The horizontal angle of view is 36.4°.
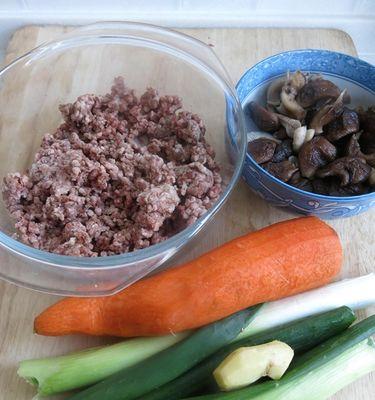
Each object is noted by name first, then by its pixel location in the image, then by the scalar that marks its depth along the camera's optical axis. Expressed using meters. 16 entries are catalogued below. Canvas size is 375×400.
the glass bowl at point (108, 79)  0.42
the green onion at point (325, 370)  0.32
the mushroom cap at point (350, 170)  0.38
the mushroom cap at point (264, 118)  0.41
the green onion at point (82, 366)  0.33
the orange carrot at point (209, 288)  0.35
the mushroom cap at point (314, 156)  0.39
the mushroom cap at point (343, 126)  0.40
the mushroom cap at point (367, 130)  0.40
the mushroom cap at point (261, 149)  0.39
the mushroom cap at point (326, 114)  0.40
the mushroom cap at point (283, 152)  0.40
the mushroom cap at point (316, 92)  0.41
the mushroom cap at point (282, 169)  0.38
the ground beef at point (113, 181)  0.35
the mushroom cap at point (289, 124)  0.41
